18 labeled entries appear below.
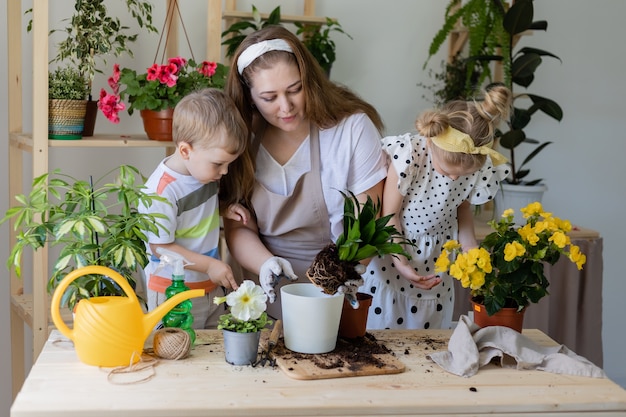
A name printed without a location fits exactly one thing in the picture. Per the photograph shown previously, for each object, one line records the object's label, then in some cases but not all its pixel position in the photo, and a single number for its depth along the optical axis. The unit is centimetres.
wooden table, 131
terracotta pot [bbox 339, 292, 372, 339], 167
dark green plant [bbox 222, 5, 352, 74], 281
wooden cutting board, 147
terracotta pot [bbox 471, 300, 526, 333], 169
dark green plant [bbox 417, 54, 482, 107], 320
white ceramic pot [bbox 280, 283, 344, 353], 154
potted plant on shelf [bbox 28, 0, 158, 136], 236
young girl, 189
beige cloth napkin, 154
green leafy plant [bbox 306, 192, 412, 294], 158
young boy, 187
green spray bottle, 158
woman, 197
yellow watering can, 145
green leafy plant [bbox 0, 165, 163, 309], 150
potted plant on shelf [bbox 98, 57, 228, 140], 234
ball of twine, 152
